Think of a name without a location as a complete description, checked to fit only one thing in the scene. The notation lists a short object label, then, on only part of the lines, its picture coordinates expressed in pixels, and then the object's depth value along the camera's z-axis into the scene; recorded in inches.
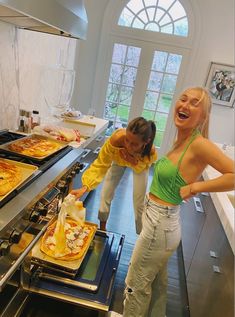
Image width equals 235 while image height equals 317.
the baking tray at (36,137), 51.6
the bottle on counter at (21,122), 69.6
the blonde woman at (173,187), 39.6
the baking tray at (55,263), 51.9
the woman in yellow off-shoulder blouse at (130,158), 57.7
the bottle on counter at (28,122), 69.9
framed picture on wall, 138.9
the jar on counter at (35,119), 74.9
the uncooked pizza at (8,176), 38.0
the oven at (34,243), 35.8
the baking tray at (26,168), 44.2
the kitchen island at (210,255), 42.4
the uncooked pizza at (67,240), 53.2
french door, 149.8
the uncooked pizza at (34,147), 53.4
